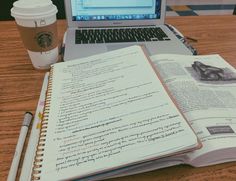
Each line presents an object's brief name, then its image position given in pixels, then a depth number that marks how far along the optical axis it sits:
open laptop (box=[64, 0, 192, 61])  0.75
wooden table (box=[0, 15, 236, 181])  0.39
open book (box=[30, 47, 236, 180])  0.36
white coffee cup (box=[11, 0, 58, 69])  0.57
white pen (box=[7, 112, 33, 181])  0.38
